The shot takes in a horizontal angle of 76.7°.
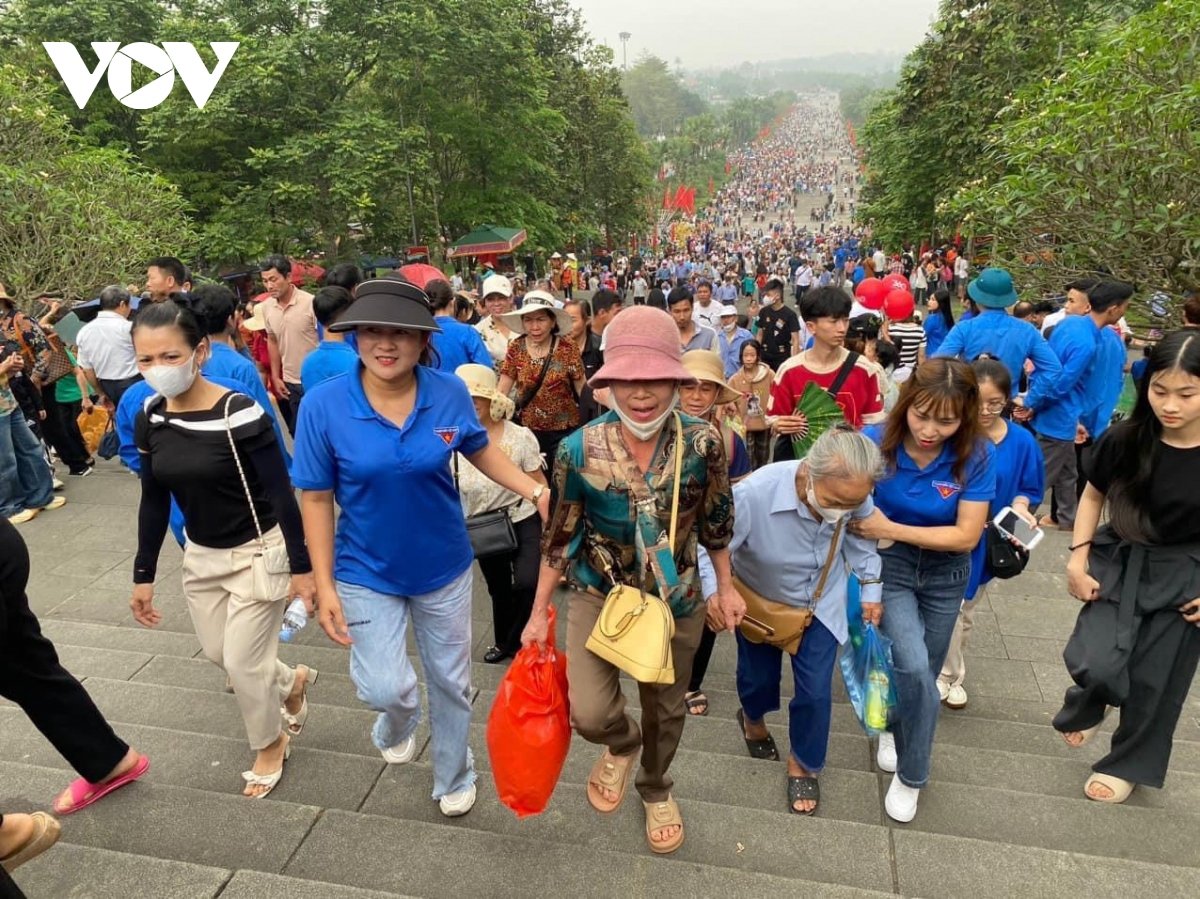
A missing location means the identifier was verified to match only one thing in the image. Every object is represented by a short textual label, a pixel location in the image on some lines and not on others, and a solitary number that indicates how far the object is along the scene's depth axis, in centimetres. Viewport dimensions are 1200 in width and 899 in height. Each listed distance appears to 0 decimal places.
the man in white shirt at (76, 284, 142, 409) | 586
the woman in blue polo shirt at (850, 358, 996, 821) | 268
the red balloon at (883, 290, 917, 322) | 766
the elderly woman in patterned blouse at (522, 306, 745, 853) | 228
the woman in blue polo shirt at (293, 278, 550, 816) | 238
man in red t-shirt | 406
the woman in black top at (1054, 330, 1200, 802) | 256
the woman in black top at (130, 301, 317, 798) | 261
